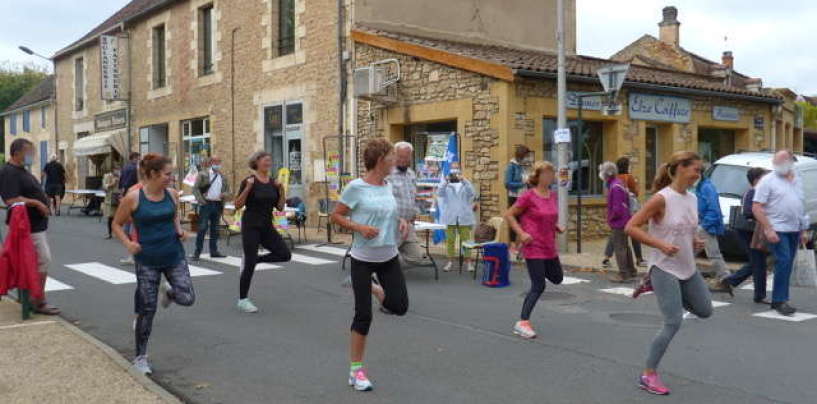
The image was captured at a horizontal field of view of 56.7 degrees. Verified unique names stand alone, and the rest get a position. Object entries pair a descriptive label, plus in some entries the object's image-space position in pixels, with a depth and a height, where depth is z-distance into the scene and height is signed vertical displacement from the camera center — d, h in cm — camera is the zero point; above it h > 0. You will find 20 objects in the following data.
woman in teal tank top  541 -36
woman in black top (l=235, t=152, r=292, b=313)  777 -45
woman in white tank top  495 -45
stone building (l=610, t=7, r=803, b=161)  1930 +454
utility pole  1259 +103
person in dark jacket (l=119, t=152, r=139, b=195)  1381 +20
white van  1294 +17
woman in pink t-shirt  664 -39
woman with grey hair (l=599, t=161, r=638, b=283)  997 -42
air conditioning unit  1589 +220
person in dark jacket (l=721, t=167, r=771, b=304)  842 -83
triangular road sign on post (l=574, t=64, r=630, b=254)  1245 +165
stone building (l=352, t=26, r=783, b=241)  1413 +159
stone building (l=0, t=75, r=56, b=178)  3722 +347
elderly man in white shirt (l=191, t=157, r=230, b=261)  1223 -20
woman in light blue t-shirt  499 -38
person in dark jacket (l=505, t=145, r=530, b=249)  1226 +12
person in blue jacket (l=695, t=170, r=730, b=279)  914 -45
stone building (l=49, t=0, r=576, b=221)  1800 +325
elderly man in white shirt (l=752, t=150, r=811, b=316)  780 -31
